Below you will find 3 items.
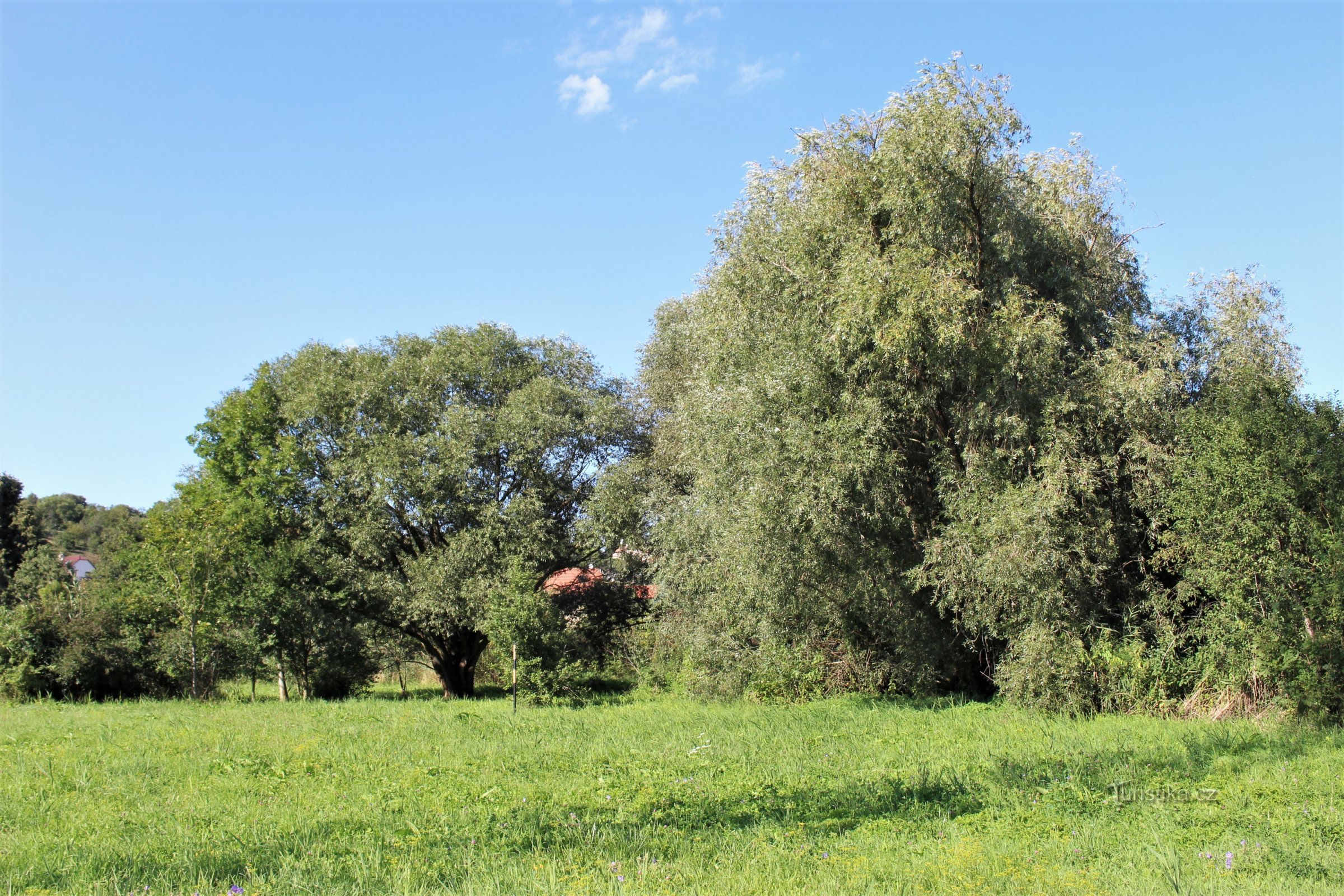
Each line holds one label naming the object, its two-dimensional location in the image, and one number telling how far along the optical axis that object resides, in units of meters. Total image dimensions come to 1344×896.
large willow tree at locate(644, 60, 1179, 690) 15.73
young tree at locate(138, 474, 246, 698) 24.41
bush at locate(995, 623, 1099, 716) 15.27
